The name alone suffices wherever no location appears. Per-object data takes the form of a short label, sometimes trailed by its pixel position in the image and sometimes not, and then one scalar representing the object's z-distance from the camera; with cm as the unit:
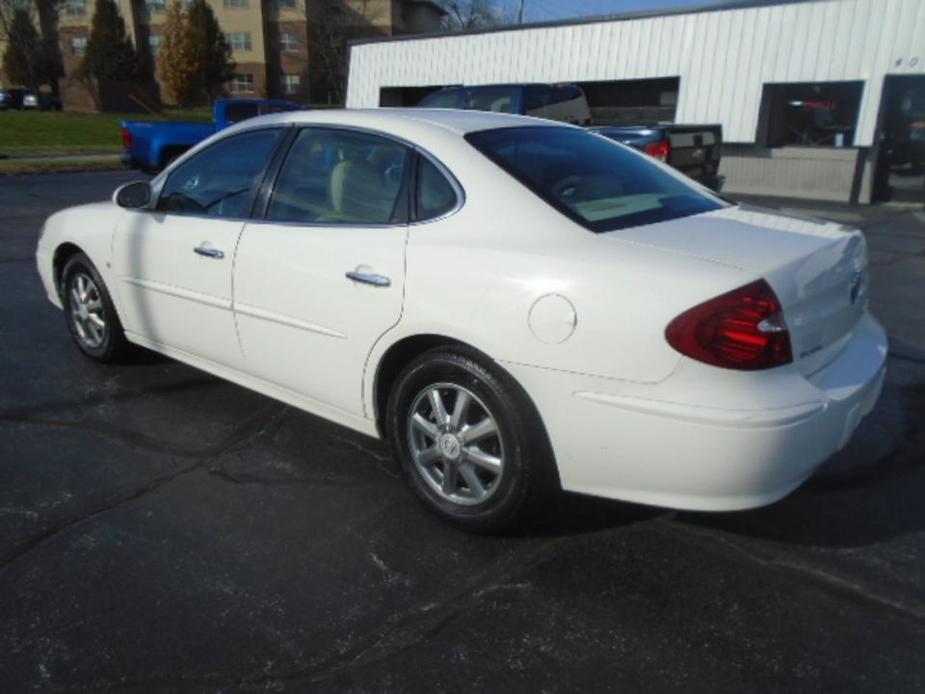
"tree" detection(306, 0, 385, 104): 5788
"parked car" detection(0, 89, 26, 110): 5091
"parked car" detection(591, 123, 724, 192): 930
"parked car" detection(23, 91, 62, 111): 5231
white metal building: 1296
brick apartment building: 5894
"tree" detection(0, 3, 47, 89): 5819
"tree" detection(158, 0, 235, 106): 5234
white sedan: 233
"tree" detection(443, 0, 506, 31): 6788
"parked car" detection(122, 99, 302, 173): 1473
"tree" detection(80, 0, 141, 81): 5400
